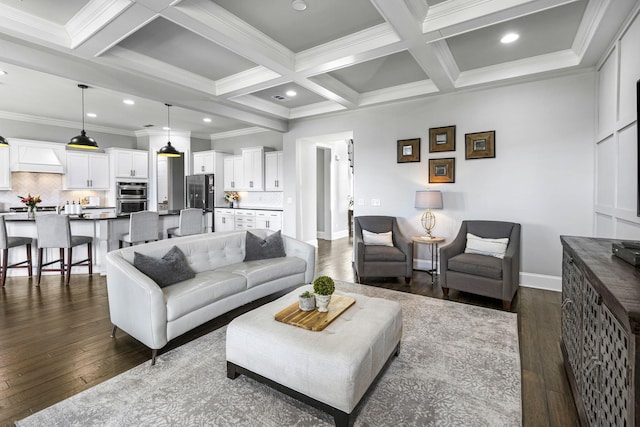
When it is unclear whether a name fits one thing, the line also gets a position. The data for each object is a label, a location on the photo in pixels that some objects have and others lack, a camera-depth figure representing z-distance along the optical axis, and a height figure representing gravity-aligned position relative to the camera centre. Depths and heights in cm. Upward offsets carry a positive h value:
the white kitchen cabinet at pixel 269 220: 715 -29
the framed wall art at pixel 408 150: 511 +93
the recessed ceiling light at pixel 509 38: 338 +184
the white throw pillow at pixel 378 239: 476 -48
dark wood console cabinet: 110 -57
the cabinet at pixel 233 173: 802 +88
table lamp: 459 +10
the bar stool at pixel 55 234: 437 -37
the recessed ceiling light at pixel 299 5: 277 +180
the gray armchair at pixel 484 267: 353 -70
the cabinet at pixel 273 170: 730 +86
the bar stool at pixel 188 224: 552 -30
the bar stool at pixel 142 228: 493 -34
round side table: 453 -65
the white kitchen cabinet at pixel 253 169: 754 +94
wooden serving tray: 208 -76
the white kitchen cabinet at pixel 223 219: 799 -31
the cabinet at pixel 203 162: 820 +119
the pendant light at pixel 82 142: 508 +105
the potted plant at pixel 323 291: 227 -61
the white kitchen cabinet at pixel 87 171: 725 +87
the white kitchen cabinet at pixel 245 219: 757 -29
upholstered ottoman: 173 -88
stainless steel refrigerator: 814 +42
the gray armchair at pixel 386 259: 441 -74
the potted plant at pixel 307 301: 231 -69
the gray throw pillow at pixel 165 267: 278 -55
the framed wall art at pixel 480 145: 450 +90
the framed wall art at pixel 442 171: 482 +56
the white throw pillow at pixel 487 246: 391 -50
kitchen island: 472 -38
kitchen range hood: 646 +107
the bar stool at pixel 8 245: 424 -51
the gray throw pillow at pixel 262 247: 391 -51
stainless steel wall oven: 788 +26
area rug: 182 -121
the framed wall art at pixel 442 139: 479 +105
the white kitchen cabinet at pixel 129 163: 780 +113
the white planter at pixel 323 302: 228 -69
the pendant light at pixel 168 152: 625 +110
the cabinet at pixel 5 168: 630 +79
